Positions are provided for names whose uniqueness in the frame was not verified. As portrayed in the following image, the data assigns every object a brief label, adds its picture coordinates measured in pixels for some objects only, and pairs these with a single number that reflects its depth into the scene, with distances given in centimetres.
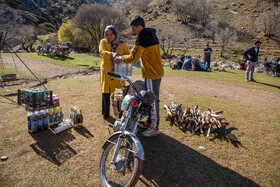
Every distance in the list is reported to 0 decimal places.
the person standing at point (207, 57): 1527
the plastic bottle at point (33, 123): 380
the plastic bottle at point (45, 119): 400
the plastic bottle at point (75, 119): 417
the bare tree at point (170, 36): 3180
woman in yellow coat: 431
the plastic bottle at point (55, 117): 416
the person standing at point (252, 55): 1013
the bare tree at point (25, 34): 3058
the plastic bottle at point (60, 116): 427
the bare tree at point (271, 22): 4099
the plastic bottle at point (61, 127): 393
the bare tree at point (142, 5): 8478
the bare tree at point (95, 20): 2773
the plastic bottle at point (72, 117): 424
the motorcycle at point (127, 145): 219
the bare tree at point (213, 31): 4217
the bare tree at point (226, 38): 3154
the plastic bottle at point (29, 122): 381
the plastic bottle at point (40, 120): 388
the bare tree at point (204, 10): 5867
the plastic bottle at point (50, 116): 408
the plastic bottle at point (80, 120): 423
